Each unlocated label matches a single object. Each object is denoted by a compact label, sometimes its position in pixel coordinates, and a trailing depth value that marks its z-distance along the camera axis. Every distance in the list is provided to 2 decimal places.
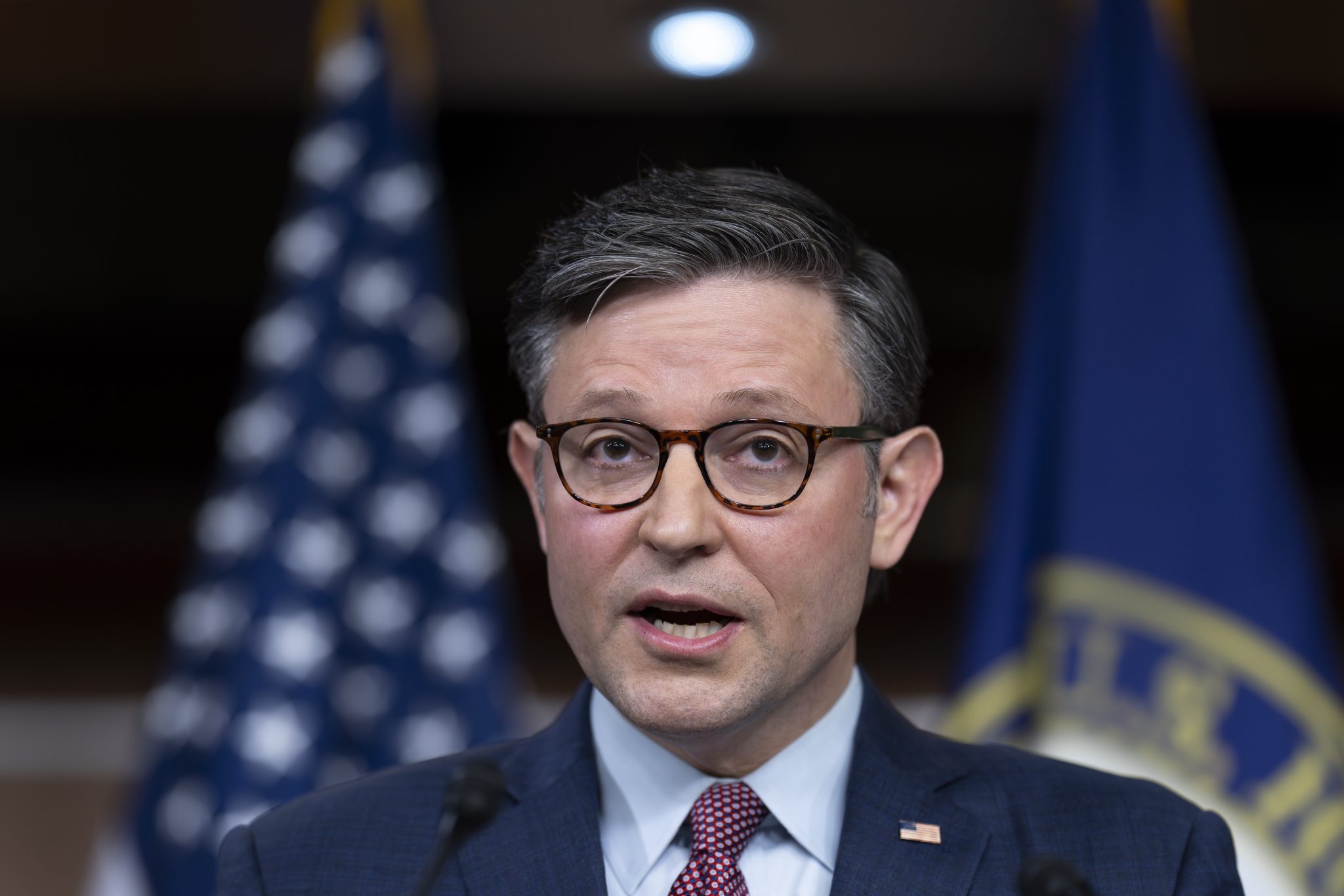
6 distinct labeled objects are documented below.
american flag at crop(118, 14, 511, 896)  3.71
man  2.97
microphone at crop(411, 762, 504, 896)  2.92
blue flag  3.45
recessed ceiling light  4.48
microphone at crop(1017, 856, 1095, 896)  2.89
